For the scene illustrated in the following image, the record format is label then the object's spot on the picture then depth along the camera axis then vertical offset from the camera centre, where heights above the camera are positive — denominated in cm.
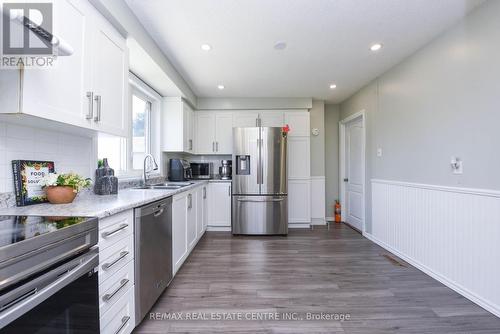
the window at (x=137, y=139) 252 +42
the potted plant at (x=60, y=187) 143 -10
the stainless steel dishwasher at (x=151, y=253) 154 -62
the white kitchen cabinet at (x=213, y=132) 432 +70
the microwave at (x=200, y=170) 430 +0
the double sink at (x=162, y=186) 272 -19
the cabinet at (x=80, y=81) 105 +52
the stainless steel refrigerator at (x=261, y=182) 380 -20
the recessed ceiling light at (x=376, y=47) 247 +132
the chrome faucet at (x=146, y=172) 277 -2
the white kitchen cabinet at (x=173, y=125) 354 +69
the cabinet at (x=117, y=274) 120 -58
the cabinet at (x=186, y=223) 226 -62
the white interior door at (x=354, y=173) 397 -7
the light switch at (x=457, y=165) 204 +3
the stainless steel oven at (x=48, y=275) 71 -38
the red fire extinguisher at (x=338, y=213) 465 -88
